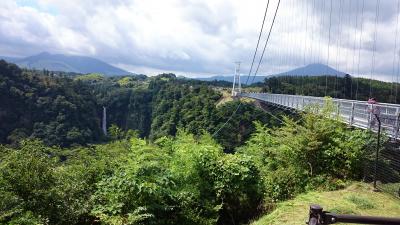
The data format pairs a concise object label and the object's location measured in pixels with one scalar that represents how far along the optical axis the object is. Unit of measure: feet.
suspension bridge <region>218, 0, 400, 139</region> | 30.22
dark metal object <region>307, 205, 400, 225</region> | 6.66
